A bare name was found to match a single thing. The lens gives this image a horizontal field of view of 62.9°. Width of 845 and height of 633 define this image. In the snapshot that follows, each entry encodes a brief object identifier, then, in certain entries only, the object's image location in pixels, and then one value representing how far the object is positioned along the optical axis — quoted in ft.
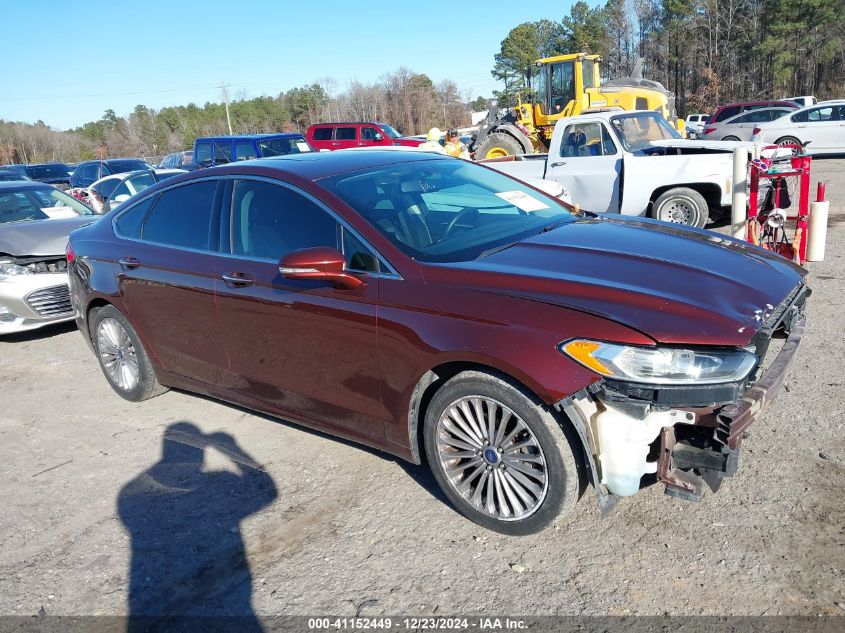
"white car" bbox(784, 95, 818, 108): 90.99
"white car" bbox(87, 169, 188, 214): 40.70
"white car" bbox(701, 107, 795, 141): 73.16
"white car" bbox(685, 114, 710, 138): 90.14
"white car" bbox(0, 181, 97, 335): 22.53
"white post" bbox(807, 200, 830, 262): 20.58
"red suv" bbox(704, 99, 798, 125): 81.28
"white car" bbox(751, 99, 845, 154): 66.08
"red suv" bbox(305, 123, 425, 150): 79.20
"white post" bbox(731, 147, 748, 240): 22.94
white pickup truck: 30.37
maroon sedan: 9.06
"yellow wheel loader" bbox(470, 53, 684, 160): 58.54
